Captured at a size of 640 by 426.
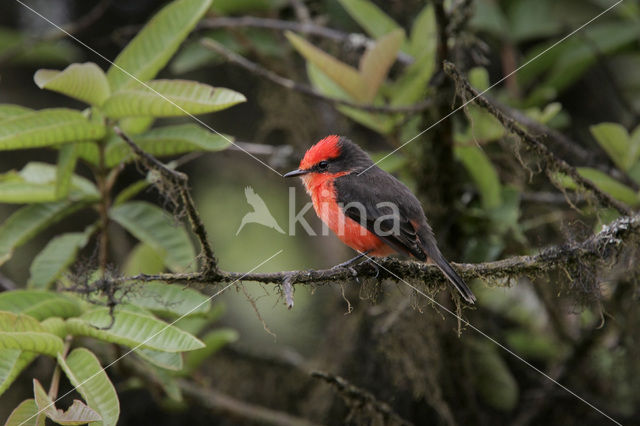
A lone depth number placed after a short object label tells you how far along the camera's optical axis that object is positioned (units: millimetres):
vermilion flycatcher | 6645
